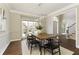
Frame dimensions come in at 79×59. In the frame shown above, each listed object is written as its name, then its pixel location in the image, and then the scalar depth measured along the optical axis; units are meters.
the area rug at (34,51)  1.17
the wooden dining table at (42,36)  1.31
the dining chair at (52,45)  1.29
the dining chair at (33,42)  1.33
